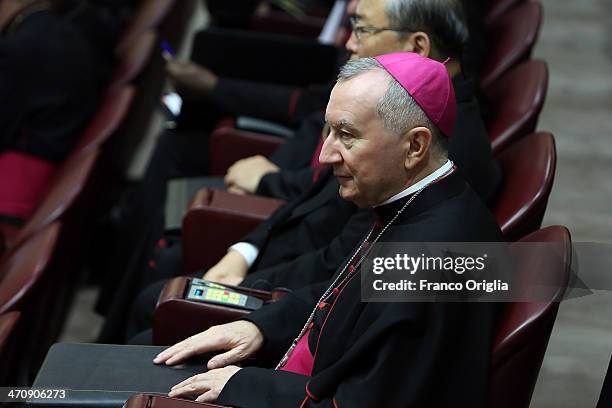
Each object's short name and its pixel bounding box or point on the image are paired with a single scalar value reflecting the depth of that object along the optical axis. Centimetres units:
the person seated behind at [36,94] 1093
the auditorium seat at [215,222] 1037
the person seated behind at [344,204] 1007
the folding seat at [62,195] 1040
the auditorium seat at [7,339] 994
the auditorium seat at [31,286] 1010
